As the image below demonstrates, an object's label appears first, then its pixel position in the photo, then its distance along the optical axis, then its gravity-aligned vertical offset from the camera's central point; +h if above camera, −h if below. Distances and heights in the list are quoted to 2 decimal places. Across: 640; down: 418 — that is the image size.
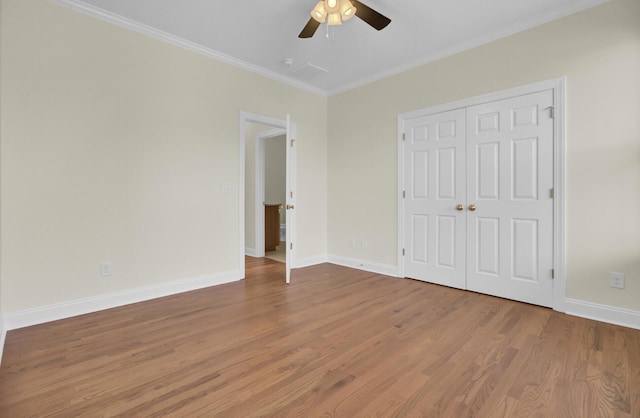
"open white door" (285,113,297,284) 3.76 +0.06
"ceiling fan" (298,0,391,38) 2.28 +1.52
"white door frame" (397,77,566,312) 2.76 +0.18
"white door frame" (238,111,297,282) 3.86 +0.27
